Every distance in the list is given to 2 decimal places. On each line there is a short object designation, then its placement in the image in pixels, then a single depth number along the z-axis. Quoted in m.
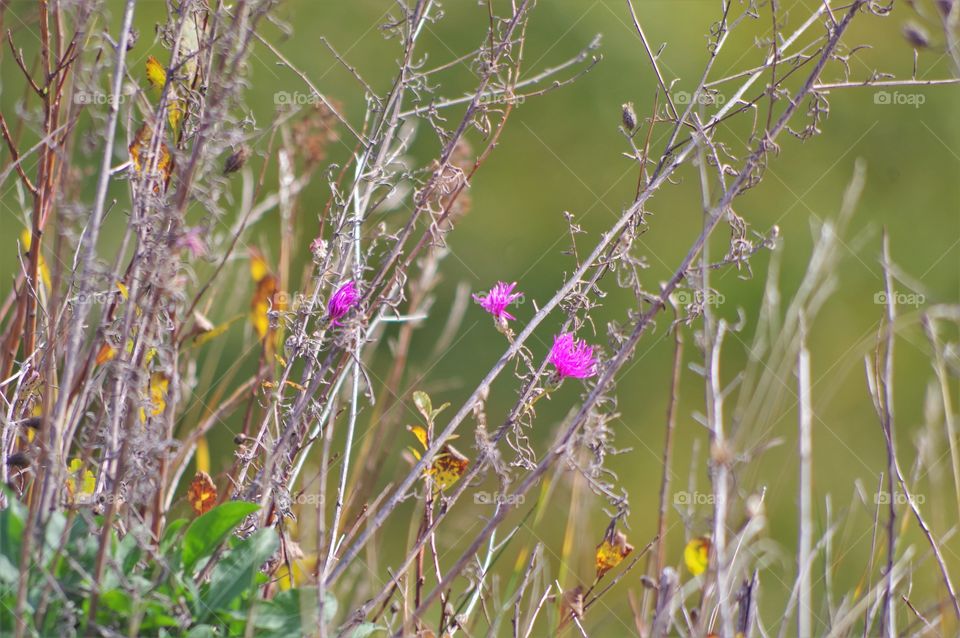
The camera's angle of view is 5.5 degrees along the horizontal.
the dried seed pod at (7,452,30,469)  4.28
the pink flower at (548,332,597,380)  4.31
